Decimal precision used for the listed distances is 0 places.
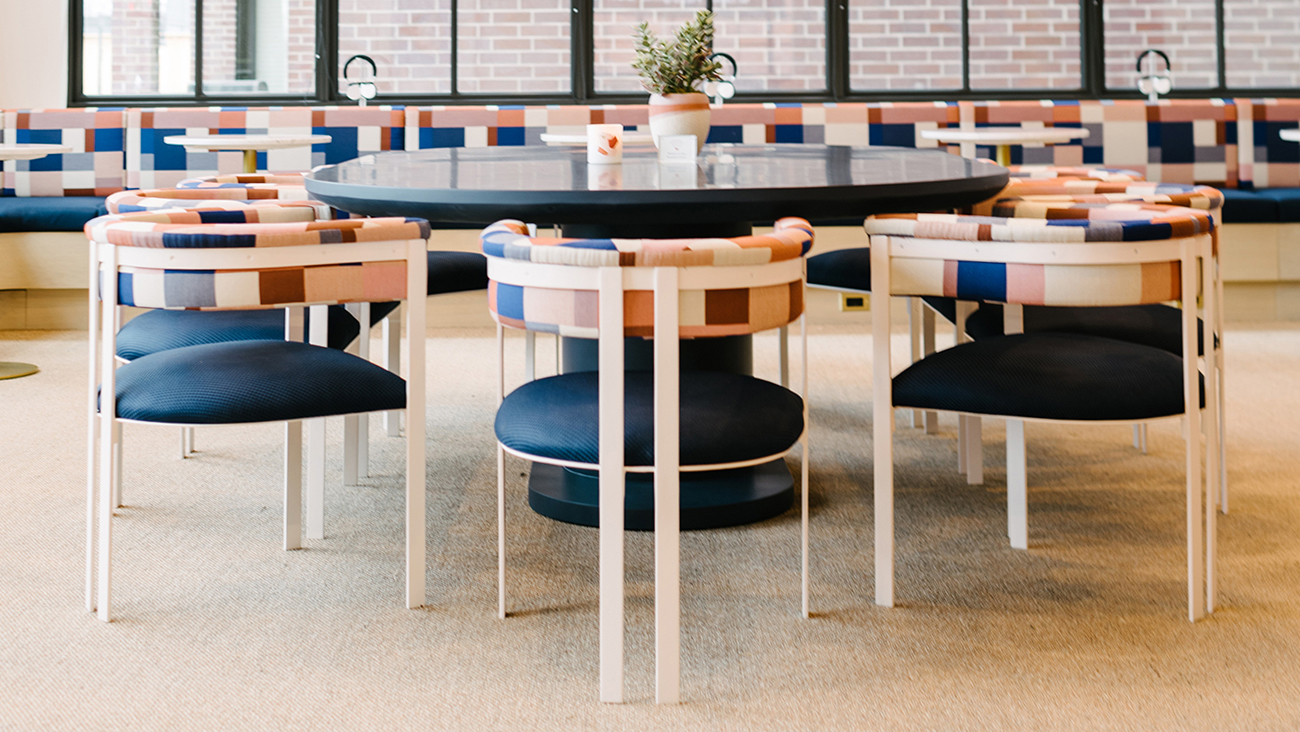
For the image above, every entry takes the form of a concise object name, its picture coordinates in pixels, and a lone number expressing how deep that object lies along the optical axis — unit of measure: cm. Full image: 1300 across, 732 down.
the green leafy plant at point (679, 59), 247
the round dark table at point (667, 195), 185
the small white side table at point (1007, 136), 428
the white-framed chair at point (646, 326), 155
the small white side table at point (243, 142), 418
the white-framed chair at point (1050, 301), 174
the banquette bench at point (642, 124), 516
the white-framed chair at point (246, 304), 173
